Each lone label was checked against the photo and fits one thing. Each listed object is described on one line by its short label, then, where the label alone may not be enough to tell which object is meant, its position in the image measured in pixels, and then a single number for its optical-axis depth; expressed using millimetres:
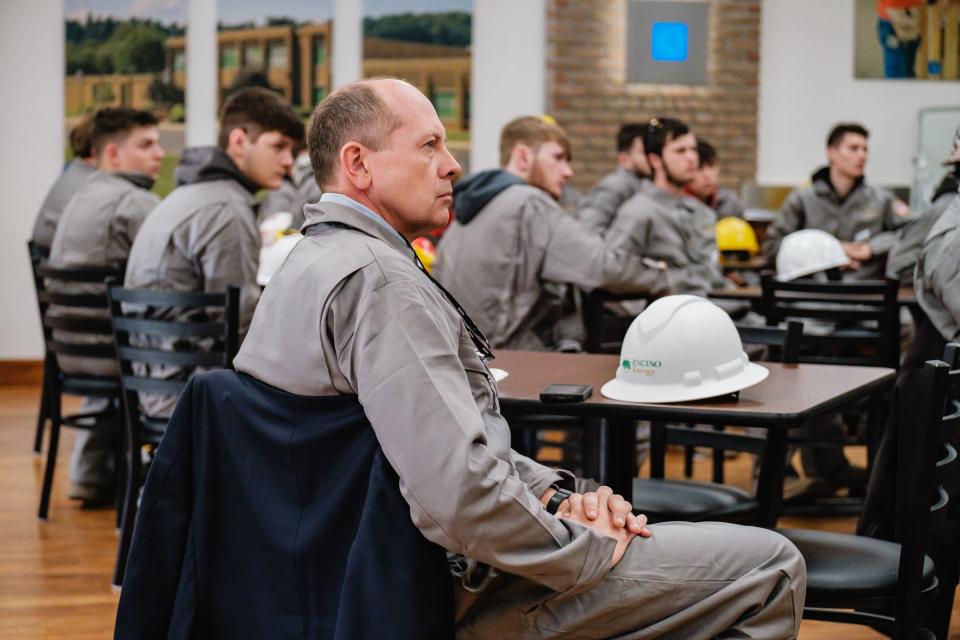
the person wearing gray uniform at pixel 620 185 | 6988
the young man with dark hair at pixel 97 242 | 5051
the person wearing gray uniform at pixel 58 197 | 6348
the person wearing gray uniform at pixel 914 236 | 5090
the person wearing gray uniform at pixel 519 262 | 4578
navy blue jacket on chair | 1772
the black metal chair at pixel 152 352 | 3617
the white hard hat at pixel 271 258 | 4602
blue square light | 9523
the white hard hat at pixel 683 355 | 2404
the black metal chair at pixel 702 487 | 2910
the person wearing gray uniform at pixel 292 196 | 7473
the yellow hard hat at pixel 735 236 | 7469
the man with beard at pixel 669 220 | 5426
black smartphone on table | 2408
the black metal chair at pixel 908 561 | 2262
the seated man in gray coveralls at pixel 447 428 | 1697
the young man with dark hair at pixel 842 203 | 7086
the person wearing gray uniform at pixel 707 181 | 8117
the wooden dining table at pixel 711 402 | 2320
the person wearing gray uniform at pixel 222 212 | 4082
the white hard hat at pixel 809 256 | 5461
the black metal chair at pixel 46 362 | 5023
